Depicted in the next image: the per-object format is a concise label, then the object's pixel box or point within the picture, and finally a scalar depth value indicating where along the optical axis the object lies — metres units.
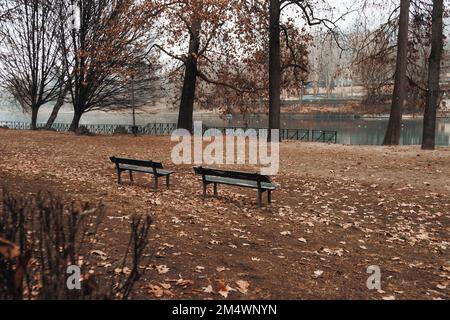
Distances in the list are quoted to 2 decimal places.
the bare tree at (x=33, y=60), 25.98
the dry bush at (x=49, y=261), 2.28
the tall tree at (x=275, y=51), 18.39
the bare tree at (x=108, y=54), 18.98
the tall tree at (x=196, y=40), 17.78
